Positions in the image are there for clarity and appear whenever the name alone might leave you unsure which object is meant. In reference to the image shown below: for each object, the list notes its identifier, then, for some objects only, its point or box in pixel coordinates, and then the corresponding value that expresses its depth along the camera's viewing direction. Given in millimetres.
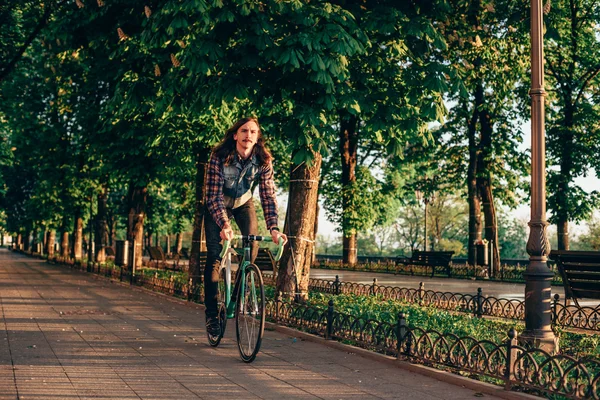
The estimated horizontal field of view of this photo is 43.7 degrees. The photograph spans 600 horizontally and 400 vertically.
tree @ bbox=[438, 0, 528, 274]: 19081
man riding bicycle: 7664
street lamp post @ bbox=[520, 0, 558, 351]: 7930
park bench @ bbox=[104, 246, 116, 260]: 41484
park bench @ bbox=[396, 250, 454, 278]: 27312
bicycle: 7164
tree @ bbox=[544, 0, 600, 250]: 28375
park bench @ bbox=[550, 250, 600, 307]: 9703
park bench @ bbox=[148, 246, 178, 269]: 32750
